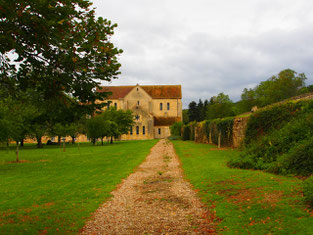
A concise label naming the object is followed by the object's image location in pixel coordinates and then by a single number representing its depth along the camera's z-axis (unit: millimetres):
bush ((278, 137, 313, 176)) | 8836
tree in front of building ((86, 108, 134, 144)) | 40656
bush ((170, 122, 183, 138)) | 58819
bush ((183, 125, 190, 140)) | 48062
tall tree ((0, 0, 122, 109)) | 4656
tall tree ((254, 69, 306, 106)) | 67562
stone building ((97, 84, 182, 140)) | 67125
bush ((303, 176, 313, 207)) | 5797
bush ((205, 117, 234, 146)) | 24344
